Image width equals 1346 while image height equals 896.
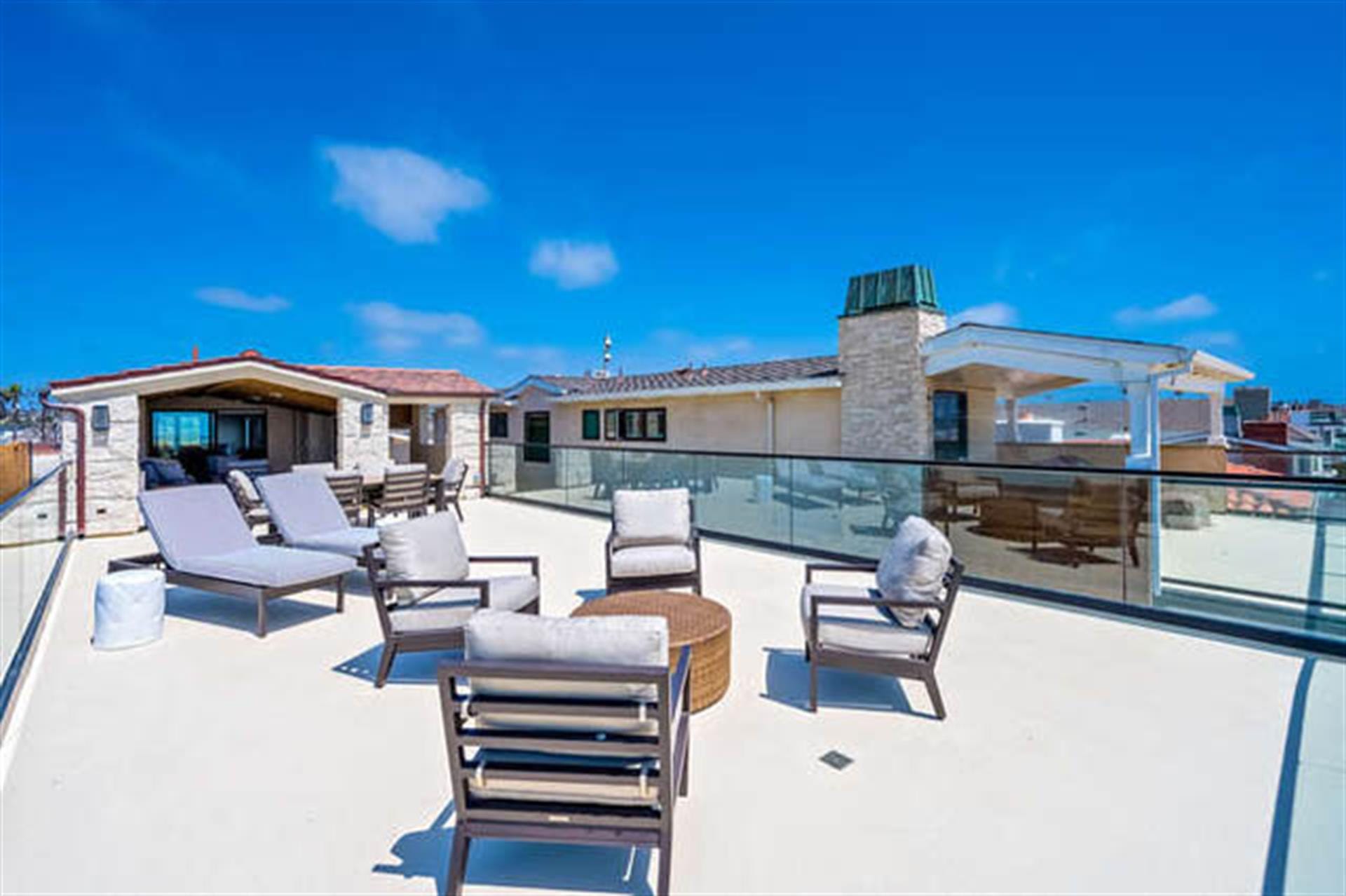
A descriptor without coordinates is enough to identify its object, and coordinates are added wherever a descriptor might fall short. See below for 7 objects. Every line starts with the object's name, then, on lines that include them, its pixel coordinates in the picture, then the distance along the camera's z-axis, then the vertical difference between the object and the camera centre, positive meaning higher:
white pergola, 8.67 +1.43
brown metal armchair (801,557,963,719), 3.30 -1.07
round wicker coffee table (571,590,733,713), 3.27 -1.00
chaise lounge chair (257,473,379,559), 6.14 -0.69
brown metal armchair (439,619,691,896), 1.85 -0.99
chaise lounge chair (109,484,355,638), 4.75 -0.92
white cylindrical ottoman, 4.39 -1.17
